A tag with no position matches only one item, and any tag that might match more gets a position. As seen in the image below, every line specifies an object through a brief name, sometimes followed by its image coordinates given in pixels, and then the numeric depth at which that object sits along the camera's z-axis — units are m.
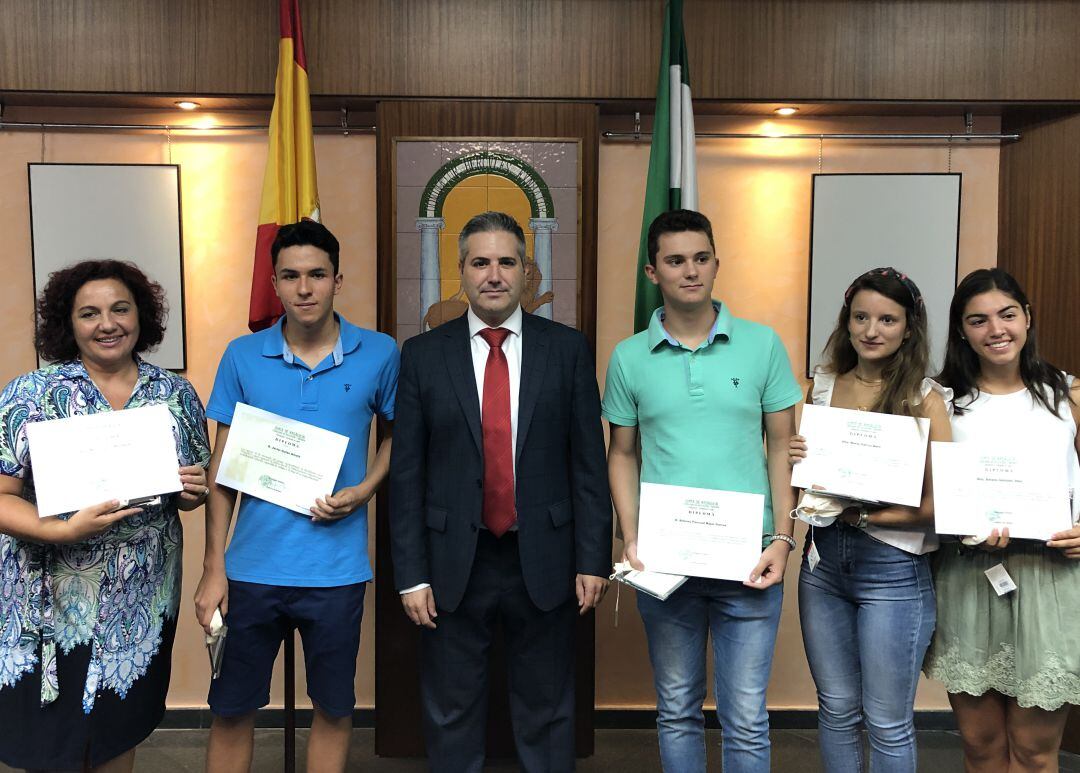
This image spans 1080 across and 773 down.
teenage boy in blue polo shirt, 2.23
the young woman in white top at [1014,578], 2.10
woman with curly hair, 1.97
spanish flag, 2.80
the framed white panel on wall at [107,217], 3.37
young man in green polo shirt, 2.17
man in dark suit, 2.18
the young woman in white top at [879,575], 2.12
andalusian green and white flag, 2.86
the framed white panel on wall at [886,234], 3.46
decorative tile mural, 3.12
